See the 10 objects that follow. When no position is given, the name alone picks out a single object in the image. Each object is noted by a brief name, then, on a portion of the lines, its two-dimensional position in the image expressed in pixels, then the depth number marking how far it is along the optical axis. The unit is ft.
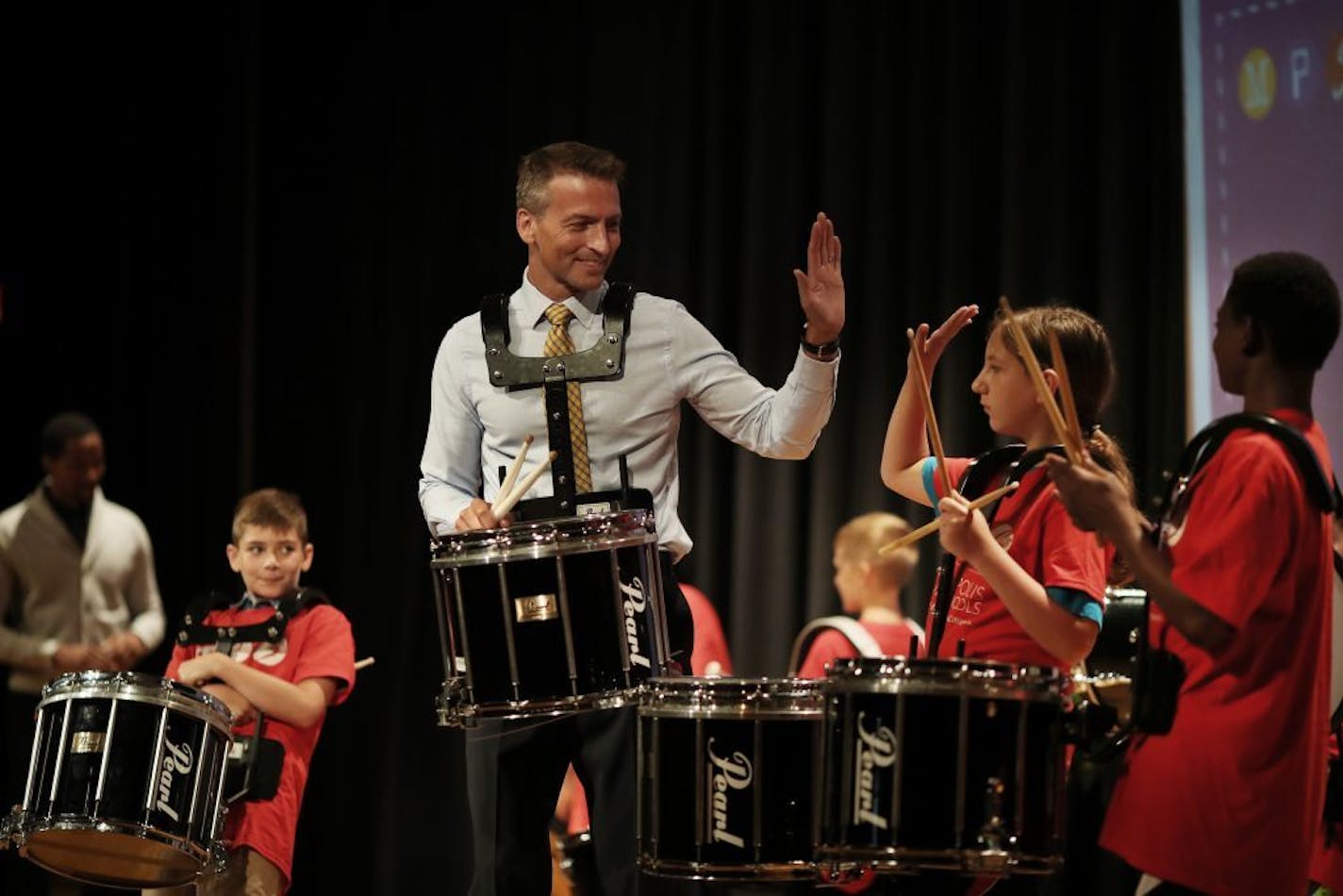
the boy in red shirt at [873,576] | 34.50
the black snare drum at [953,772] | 16.87
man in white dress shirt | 21.45
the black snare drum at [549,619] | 19.85
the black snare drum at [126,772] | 24.21
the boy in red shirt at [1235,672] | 15.85
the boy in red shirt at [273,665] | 26.84
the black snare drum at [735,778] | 19.19
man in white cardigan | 38.83
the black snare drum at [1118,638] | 22.84
